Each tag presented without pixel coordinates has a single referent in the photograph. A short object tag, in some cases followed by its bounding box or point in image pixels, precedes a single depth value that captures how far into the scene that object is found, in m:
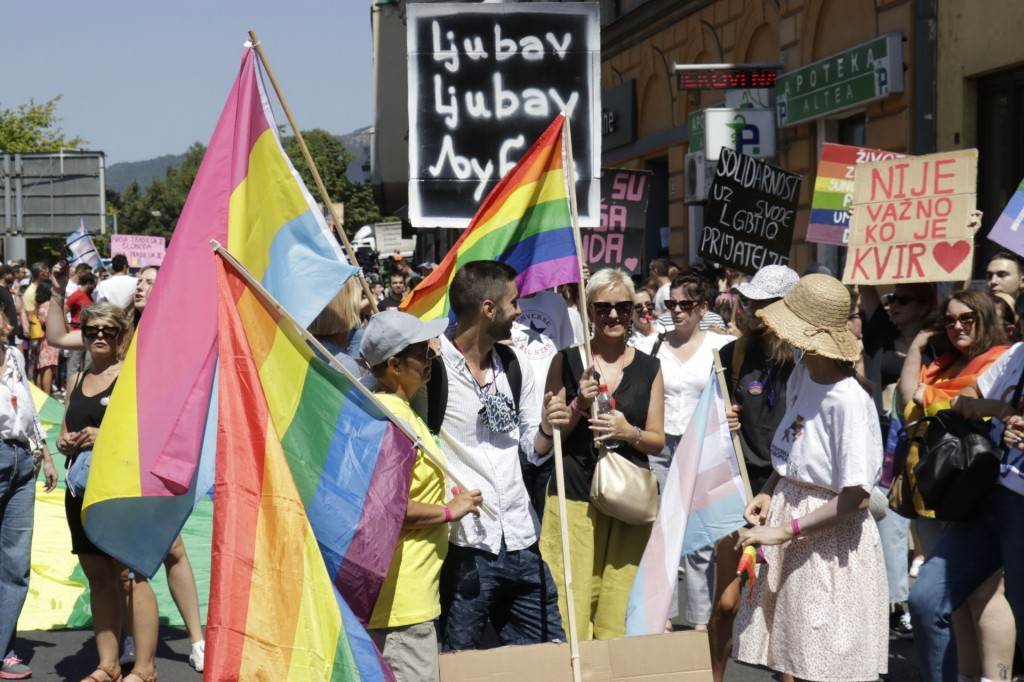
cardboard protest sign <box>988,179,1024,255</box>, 6.96
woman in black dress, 6.96
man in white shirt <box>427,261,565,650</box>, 5.38
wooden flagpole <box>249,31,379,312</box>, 6.01
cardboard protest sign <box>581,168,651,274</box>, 12.70
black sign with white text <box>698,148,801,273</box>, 11.82
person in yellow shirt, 4.82
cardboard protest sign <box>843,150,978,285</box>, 8.42
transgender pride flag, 5.73
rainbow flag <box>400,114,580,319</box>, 6.59
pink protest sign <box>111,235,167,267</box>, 35.84
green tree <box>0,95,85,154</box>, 61.06
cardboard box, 4.88
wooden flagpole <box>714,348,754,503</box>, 5.66
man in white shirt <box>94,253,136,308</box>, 12.53
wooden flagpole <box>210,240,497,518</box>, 4.63
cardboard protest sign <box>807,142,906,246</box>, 10.84
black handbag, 5.73
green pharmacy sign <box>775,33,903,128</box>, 15.45
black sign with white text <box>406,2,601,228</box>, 8.55
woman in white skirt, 5.19
